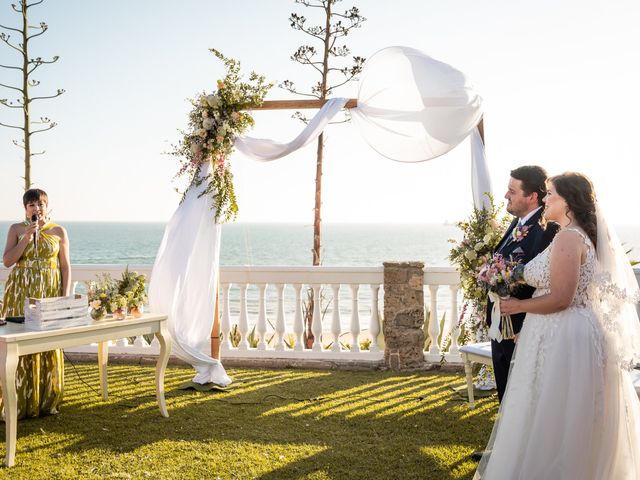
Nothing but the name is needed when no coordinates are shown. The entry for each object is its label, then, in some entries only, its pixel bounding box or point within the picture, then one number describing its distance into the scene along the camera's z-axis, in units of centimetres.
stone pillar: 603
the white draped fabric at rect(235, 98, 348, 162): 540
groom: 346
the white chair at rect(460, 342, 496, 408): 448
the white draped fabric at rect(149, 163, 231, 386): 541
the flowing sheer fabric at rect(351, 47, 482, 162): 507
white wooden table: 373
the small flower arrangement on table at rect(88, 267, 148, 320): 443
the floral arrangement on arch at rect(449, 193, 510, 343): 357
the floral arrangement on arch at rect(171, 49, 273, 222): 540
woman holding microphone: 464
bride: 288
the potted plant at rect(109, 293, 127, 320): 446
